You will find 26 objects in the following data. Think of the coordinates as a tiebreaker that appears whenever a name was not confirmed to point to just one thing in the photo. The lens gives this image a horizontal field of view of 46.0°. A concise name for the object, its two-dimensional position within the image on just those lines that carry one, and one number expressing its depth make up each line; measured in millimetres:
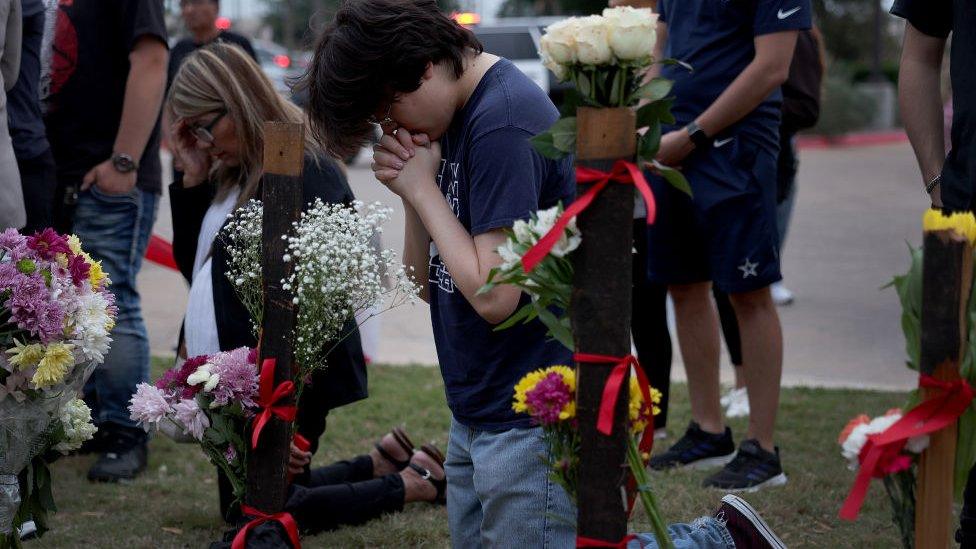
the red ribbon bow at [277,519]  2564
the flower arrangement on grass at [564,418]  2053
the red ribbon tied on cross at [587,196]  1895
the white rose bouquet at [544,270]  1961
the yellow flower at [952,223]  1784
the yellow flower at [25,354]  2547
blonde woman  3514
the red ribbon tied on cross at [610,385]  1942
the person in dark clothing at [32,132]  3832
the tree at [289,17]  41078
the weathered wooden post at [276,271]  2500
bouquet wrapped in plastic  2559
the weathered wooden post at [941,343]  1779
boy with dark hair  2289
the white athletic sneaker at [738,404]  5020
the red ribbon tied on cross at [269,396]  2549
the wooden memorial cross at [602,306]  1932
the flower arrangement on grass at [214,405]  2633
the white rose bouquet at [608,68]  1850
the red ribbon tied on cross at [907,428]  1817
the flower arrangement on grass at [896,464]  1869
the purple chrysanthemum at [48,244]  2623
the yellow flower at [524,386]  2086
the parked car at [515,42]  15477
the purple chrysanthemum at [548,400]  2049
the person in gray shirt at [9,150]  3357
